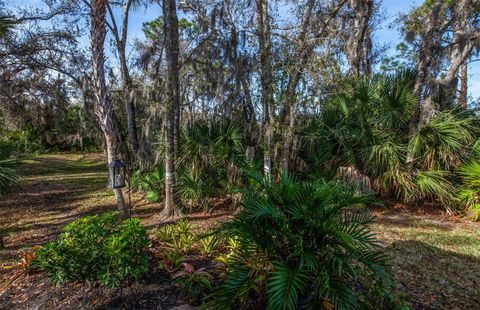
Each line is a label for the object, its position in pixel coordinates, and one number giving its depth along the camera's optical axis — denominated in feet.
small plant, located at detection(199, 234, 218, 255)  13.67
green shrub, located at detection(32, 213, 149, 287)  9.90
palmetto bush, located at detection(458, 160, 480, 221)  20.58
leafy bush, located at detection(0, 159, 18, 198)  15.35
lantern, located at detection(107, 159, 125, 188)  16.69
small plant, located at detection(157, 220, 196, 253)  13.87
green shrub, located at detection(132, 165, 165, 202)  26.20
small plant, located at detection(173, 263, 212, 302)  9.85
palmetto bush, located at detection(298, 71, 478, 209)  21.29
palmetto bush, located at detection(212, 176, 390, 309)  8.29
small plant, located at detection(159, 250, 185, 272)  11.60
